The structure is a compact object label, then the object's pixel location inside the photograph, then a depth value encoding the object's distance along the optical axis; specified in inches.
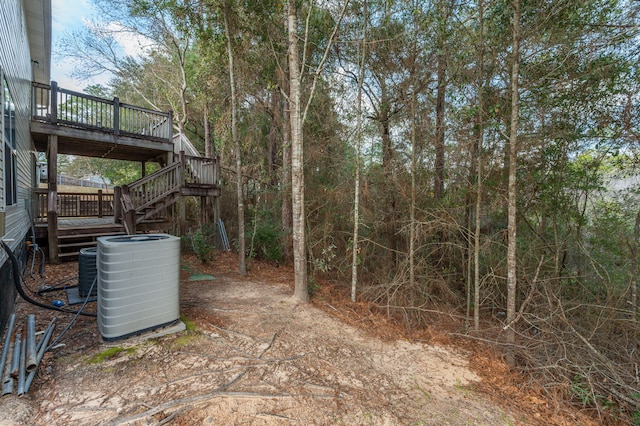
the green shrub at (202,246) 309.3
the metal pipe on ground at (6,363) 88.5
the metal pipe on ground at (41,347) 90.1
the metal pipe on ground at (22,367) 87.7
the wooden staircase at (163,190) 280.2
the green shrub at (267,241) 327.0
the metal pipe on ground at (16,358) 93.3
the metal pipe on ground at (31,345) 96.8
